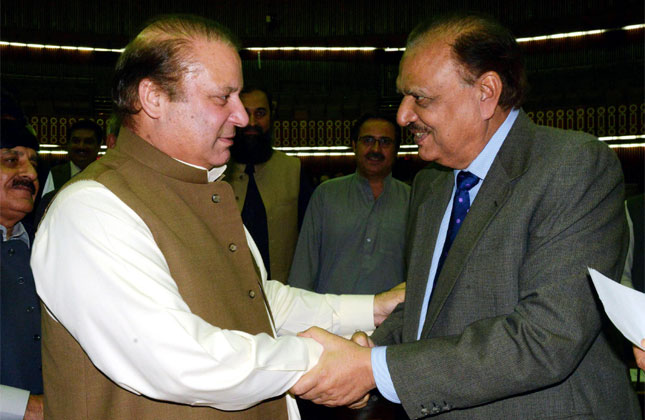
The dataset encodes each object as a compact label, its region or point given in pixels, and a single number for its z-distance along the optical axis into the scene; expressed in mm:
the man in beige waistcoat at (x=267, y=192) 4113
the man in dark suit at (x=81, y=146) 5320
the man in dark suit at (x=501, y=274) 1710
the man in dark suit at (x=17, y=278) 2637
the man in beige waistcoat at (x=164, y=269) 1521
